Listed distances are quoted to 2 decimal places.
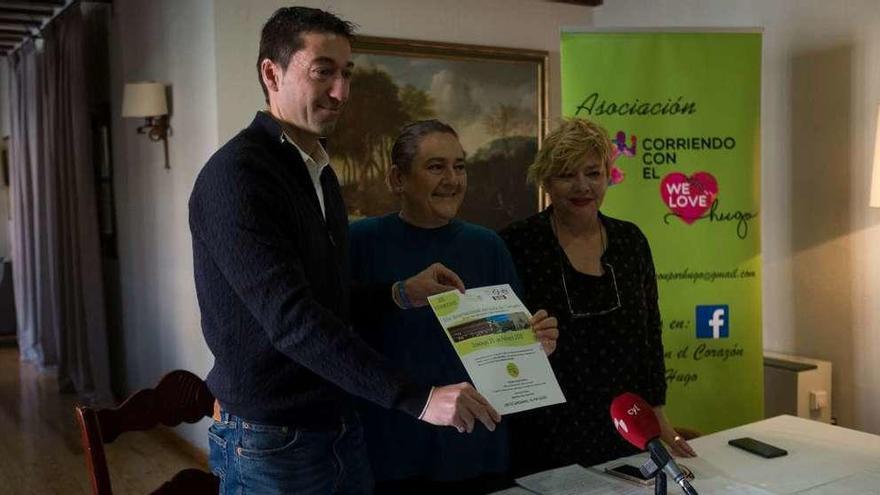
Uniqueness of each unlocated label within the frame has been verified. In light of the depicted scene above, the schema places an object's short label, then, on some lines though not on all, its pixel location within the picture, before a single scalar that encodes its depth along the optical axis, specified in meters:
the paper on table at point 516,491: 1.65
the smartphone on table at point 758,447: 1.89
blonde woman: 2.07
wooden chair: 1.56
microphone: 1.28
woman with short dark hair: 1.91
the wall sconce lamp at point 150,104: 4.25
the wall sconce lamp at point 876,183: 2.81
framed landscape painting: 4.11
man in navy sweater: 1.23
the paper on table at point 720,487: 1.66
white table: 1.69
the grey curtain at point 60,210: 5.53
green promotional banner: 3.33
